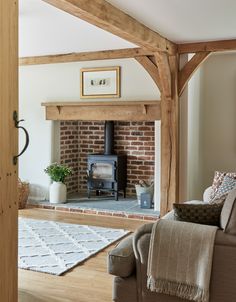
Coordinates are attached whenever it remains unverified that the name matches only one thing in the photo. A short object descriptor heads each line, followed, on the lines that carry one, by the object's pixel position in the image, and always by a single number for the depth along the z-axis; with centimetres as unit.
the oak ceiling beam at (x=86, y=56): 556
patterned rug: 386
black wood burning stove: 642
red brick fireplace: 664
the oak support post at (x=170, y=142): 548
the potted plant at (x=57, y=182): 638
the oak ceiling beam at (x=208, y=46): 514
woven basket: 635
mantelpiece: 581
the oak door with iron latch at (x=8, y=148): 198
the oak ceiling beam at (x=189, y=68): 538
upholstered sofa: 244
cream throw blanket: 245
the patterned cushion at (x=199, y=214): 271
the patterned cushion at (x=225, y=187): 419
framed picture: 596
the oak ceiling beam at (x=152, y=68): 555
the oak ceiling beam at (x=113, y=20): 309
